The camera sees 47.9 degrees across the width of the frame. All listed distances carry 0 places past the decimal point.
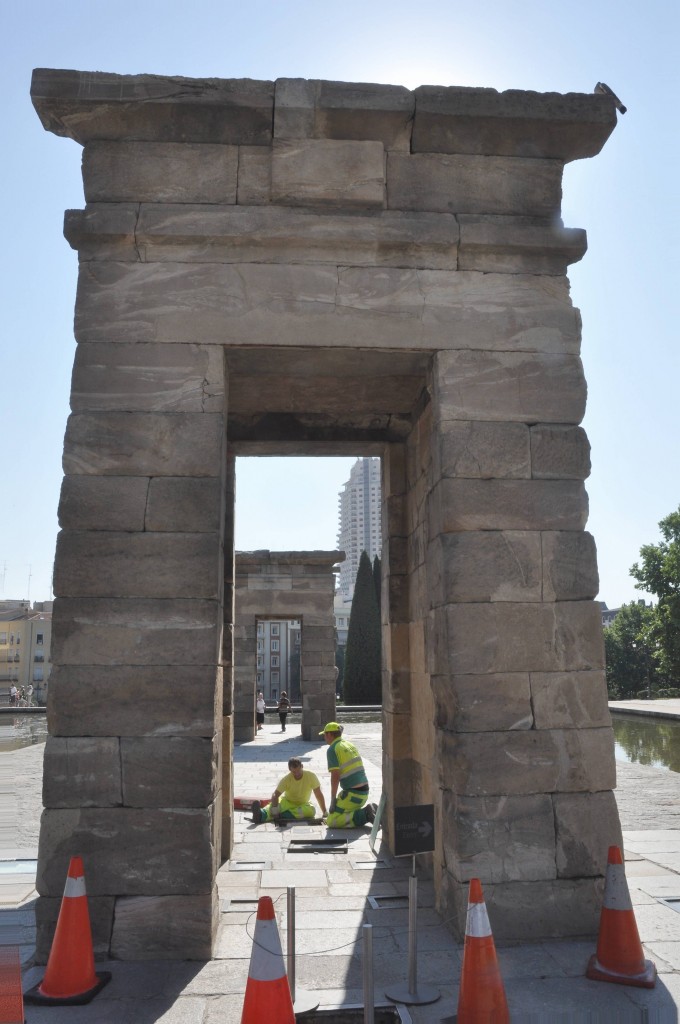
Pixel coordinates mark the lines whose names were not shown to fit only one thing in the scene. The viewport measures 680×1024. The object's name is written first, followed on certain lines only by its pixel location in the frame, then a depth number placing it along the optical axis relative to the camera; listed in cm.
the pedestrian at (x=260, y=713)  2001
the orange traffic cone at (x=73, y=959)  390
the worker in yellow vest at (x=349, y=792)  800
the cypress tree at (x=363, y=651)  3303
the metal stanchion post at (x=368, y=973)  339
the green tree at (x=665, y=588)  3403
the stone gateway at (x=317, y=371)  469
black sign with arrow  411
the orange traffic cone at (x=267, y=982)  325
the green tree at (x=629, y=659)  4572
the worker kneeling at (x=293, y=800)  846
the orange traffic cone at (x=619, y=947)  404
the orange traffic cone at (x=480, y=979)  345
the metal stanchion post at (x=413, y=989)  382
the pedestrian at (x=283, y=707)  2022
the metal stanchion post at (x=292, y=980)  372
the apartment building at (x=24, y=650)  6875
